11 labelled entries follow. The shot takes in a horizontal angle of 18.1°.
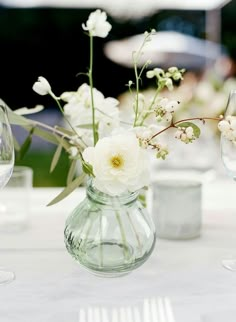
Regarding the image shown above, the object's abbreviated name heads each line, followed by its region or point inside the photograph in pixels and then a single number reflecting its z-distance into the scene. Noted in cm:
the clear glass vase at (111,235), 73
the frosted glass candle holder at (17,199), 95
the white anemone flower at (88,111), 78
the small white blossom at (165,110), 70
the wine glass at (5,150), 75
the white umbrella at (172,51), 694
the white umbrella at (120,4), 746
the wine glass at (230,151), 81
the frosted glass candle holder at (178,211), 89
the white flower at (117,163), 68
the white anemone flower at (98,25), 75
